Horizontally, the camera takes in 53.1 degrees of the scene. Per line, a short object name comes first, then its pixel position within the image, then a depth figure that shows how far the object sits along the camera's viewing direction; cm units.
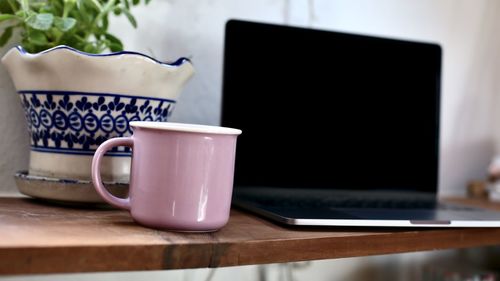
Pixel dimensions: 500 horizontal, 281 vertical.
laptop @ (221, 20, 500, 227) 74
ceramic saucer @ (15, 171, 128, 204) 54
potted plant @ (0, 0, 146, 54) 55
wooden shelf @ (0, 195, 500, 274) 36
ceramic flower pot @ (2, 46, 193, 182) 52
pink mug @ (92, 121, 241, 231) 45
